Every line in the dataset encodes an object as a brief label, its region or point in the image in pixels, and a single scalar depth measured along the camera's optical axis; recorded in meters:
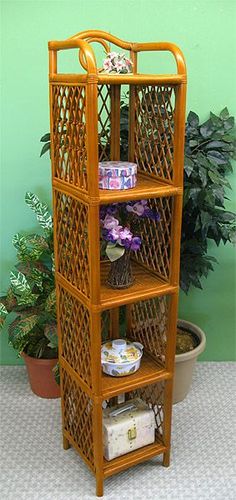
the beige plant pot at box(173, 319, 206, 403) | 2.19
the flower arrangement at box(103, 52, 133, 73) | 1.56
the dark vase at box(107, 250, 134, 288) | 1.68
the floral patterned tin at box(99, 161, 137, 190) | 1.54
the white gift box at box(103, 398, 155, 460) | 1.79
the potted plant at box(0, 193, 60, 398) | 2.14
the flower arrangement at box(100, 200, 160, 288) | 1.62
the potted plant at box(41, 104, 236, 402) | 1.91
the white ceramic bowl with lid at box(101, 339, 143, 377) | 1.75
